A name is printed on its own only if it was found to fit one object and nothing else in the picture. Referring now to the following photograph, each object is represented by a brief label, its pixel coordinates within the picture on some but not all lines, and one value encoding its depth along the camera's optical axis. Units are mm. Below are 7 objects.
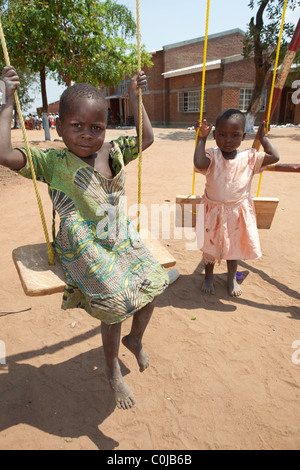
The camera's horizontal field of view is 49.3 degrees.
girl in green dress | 1692
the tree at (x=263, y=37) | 14406
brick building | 20531
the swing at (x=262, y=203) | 3078
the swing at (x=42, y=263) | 1728
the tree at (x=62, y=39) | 10016
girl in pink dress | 2785
